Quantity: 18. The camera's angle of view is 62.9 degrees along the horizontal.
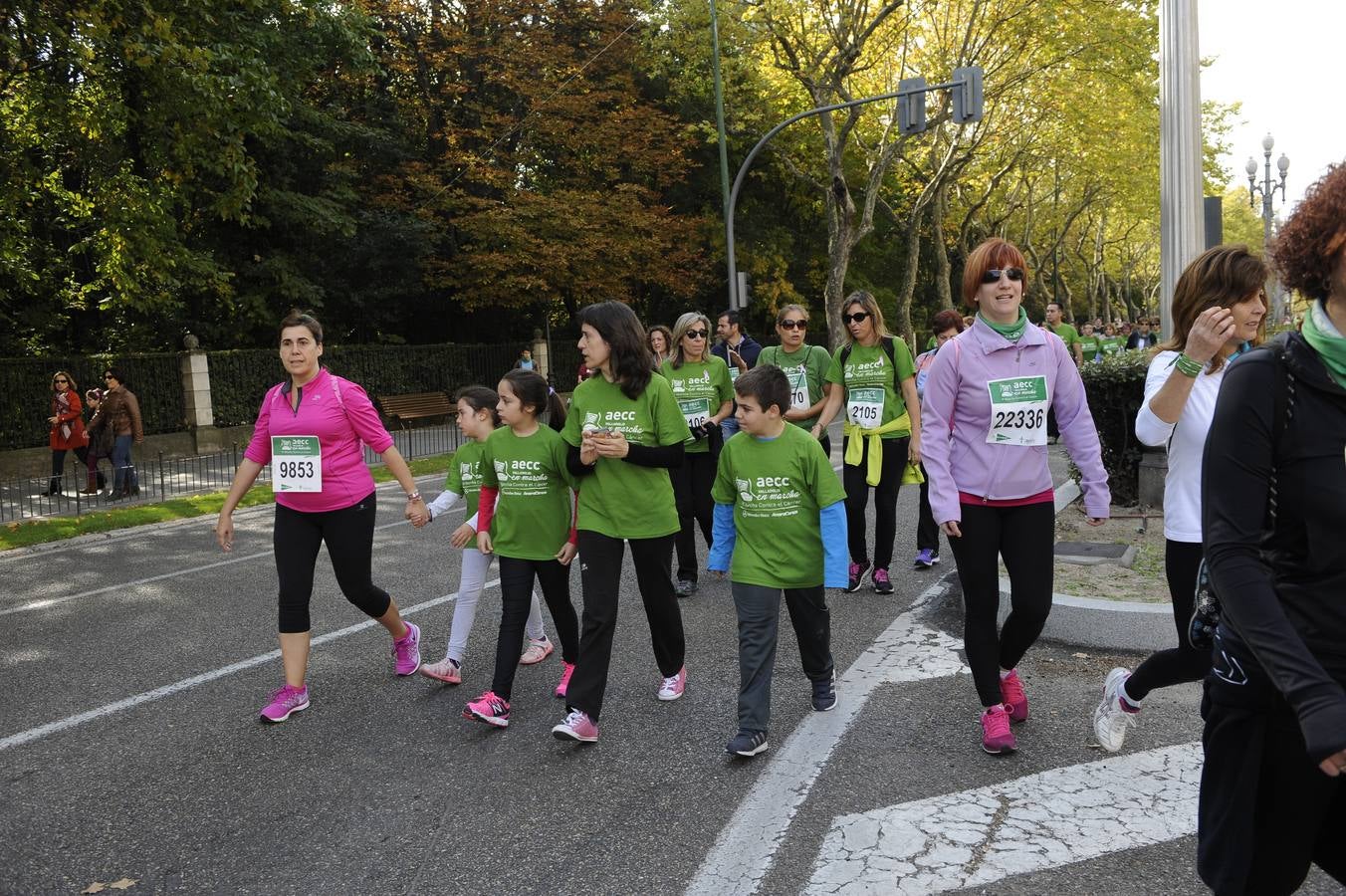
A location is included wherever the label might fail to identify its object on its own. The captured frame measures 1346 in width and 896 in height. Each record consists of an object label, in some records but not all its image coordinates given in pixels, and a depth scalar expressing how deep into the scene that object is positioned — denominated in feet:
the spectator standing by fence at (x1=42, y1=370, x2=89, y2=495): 50.49
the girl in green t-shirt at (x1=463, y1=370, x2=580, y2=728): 16.06
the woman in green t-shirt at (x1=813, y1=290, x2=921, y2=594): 23.21
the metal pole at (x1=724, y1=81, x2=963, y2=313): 62.08
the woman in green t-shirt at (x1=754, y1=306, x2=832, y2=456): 25.58
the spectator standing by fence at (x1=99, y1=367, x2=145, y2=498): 49.85
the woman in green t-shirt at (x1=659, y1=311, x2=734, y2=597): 24.20
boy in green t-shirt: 14.16
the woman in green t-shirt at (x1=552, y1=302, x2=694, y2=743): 14.84
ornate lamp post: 116.57
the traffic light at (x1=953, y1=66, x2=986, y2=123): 62.28
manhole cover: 23.89
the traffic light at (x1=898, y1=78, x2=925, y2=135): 61.62
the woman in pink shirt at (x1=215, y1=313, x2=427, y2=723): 16.39
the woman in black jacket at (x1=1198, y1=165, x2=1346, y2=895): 6.43
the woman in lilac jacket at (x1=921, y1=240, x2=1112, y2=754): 13.84
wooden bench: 87.51
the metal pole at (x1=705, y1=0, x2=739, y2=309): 75.36
